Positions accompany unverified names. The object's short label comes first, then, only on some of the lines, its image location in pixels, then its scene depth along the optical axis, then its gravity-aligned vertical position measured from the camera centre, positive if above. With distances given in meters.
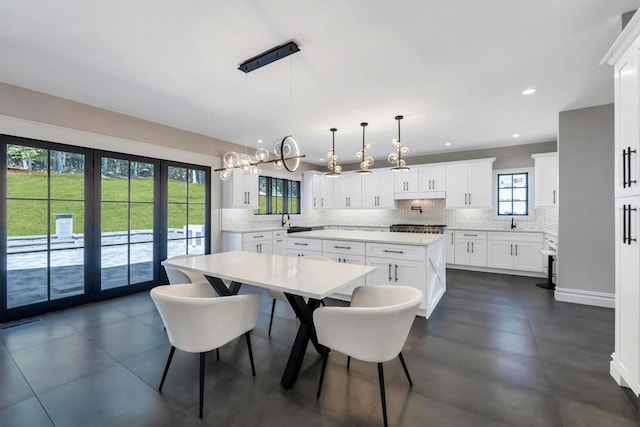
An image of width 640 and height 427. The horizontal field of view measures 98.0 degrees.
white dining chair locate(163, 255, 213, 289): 2.62 -0.61
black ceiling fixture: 2.35 +1.39
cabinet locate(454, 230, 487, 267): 5.67 -0.73
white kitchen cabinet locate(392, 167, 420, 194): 6.58 +0.77
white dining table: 1.83 -0.47
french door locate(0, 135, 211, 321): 3.17 -0.15
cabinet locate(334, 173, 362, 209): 7.53 +0.58
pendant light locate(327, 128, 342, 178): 4.01 +0.67
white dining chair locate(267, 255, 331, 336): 2.64 -0.79
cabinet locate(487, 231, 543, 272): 5.19 -0.73
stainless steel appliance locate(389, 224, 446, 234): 6.24 -0.36
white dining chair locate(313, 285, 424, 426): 1.55 -0.69
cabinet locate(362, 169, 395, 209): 7.03 +0.58
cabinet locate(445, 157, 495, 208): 5.77 +0.62
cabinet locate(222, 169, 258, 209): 5.27 +0.41
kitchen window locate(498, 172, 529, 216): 5.77 +0.40
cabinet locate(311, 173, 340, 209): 7.57 +0.58
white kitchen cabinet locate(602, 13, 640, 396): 1.74 +0.06
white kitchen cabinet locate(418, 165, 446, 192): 6.26 +0.80
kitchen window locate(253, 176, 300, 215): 6.59 +0.41
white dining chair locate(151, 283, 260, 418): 1.68 -0.69
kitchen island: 3.25 -0.55
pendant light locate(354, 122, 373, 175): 4.08 +0.76
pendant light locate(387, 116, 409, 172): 4.01 +0.79
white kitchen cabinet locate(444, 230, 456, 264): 6.00 -0.76
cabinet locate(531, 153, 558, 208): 5.02 +0.61
